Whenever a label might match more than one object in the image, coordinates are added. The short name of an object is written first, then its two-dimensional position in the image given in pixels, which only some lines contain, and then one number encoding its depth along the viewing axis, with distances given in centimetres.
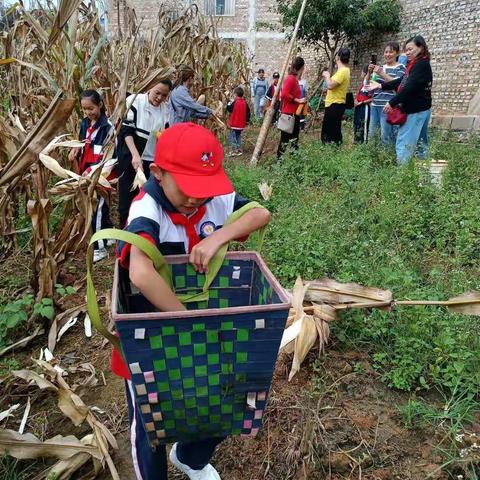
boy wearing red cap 116
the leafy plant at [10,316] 235
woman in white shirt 393
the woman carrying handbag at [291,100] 634
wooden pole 646
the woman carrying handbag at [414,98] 477
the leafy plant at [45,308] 255
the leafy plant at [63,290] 274
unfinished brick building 866
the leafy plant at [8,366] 230
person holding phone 570
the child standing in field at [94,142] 363
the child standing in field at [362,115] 682
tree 1182
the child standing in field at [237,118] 885
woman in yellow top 596
